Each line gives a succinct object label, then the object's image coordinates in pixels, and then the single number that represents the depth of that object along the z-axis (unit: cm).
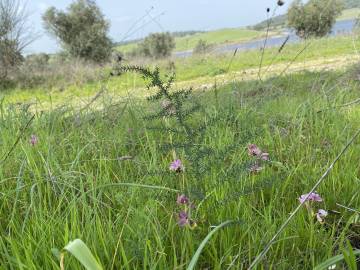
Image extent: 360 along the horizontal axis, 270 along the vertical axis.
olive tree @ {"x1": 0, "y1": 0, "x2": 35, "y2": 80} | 1652
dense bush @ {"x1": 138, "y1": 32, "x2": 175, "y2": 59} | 3841
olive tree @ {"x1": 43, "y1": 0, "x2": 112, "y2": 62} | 3053
